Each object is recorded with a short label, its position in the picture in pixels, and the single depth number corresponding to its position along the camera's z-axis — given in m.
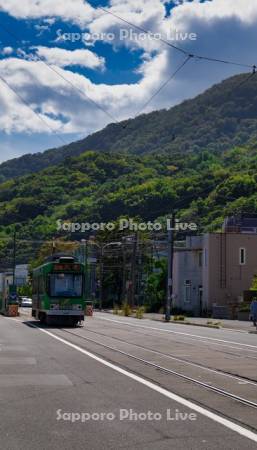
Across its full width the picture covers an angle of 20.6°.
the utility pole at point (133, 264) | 68.88
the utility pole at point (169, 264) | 50.66
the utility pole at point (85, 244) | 73.79
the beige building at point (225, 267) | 62.31
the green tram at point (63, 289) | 34.28
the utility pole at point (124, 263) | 76.16
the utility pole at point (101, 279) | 80.28
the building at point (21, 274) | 126.25
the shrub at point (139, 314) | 56.51
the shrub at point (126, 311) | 62.71
